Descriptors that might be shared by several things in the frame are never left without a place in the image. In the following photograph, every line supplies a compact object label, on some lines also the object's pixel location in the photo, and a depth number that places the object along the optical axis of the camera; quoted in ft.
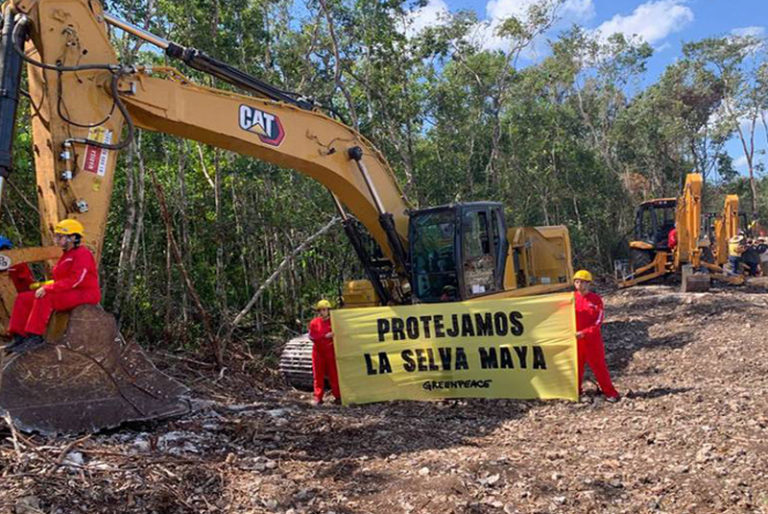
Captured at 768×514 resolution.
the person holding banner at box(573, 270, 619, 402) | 24.36
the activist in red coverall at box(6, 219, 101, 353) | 16.87
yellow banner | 24.67
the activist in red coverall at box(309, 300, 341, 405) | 26.86
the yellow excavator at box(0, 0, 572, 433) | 16.75
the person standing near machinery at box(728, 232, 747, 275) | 65.57
